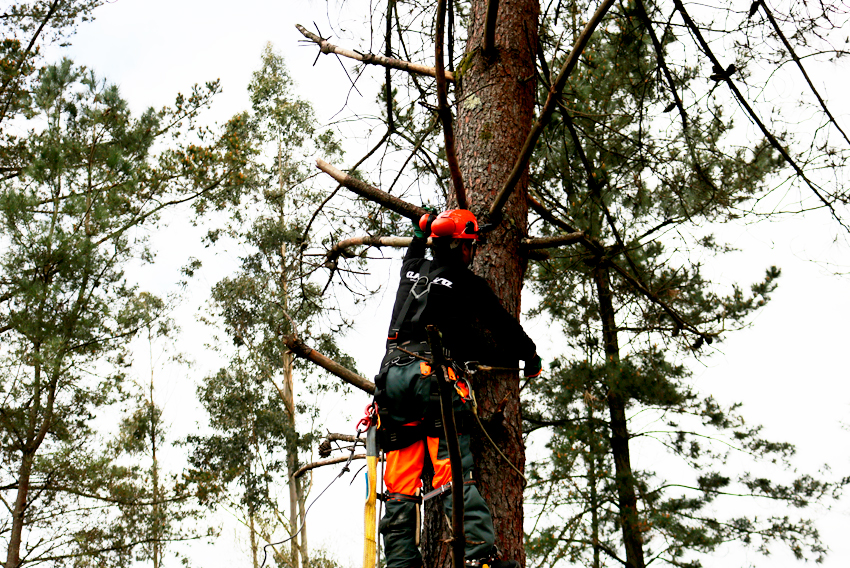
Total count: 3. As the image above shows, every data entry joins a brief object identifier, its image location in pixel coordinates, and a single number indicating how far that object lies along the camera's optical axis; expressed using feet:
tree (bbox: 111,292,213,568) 44.04
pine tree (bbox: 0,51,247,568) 35.99
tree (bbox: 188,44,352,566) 55.21
